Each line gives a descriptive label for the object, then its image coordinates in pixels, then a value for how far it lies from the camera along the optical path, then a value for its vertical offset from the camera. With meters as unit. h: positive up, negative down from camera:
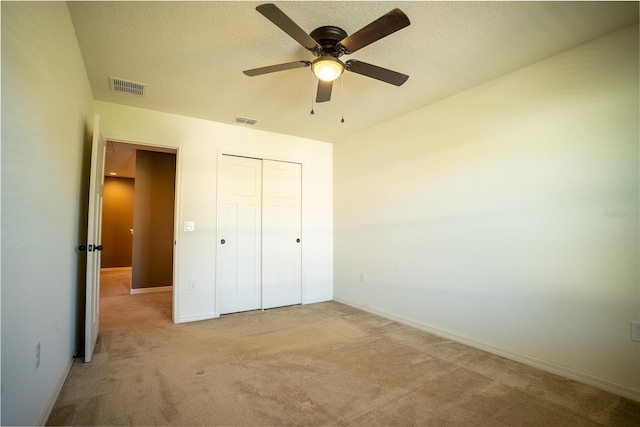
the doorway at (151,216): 5.21 +0.18
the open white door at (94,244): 2.40 -0.16
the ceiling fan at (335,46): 1.66 +1.14
